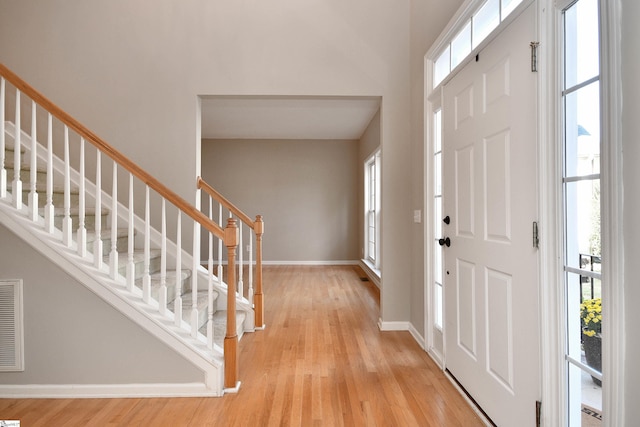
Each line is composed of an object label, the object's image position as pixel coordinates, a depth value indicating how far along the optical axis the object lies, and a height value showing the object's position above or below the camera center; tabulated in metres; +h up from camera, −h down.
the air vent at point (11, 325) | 2.13 -0.65
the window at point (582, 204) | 1.23 +0.03
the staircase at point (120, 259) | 2.12 -0.25
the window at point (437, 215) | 2.75 -0.01
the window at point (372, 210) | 6.04 +0.09
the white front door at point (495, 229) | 1.56 -0.08
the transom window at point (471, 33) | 1.89 +1.11
